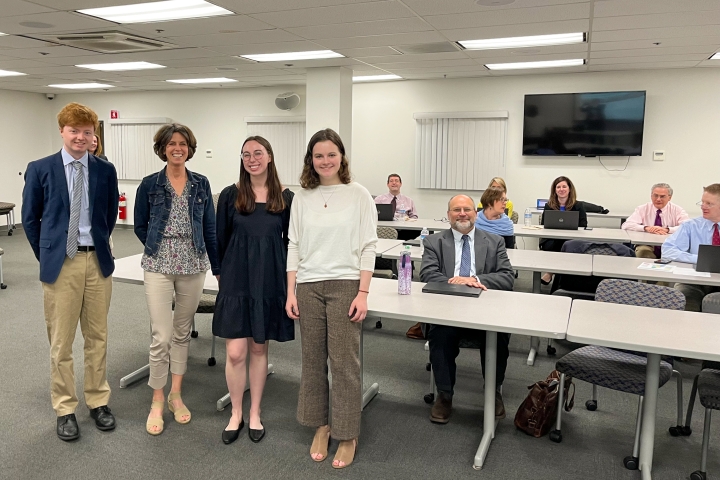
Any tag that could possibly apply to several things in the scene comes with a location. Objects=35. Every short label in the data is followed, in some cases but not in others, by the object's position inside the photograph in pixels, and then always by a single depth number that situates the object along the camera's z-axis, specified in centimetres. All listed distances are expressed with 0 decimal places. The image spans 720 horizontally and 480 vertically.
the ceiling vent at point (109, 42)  566
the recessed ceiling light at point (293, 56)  661
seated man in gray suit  319
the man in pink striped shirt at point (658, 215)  604
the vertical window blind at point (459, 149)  848
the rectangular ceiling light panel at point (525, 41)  568
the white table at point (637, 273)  380
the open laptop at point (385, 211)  682
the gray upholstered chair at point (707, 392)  251
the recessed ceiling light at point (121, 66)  757
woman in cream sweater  263
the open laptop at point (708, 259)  397
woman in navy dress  278
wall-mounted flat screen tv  767
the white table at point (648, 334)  229
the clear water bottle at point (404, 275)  308
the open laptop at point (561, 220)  612
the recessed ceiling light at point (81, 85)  986
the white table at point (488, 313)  259
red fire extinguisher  1134
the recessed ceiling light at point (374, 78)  850
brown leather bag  302
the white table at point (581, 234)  548
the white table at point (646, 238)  534
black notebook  306
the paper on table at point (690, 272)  391
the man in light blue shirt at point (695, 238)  434
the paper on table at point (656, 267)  408
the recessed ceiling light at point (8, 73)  843
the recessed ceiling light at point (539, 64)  706
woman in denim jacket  293
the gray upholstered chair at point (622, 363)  273
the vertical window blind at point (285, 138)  974
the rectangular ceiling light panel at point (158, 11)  457
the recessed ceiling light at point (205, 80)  904
